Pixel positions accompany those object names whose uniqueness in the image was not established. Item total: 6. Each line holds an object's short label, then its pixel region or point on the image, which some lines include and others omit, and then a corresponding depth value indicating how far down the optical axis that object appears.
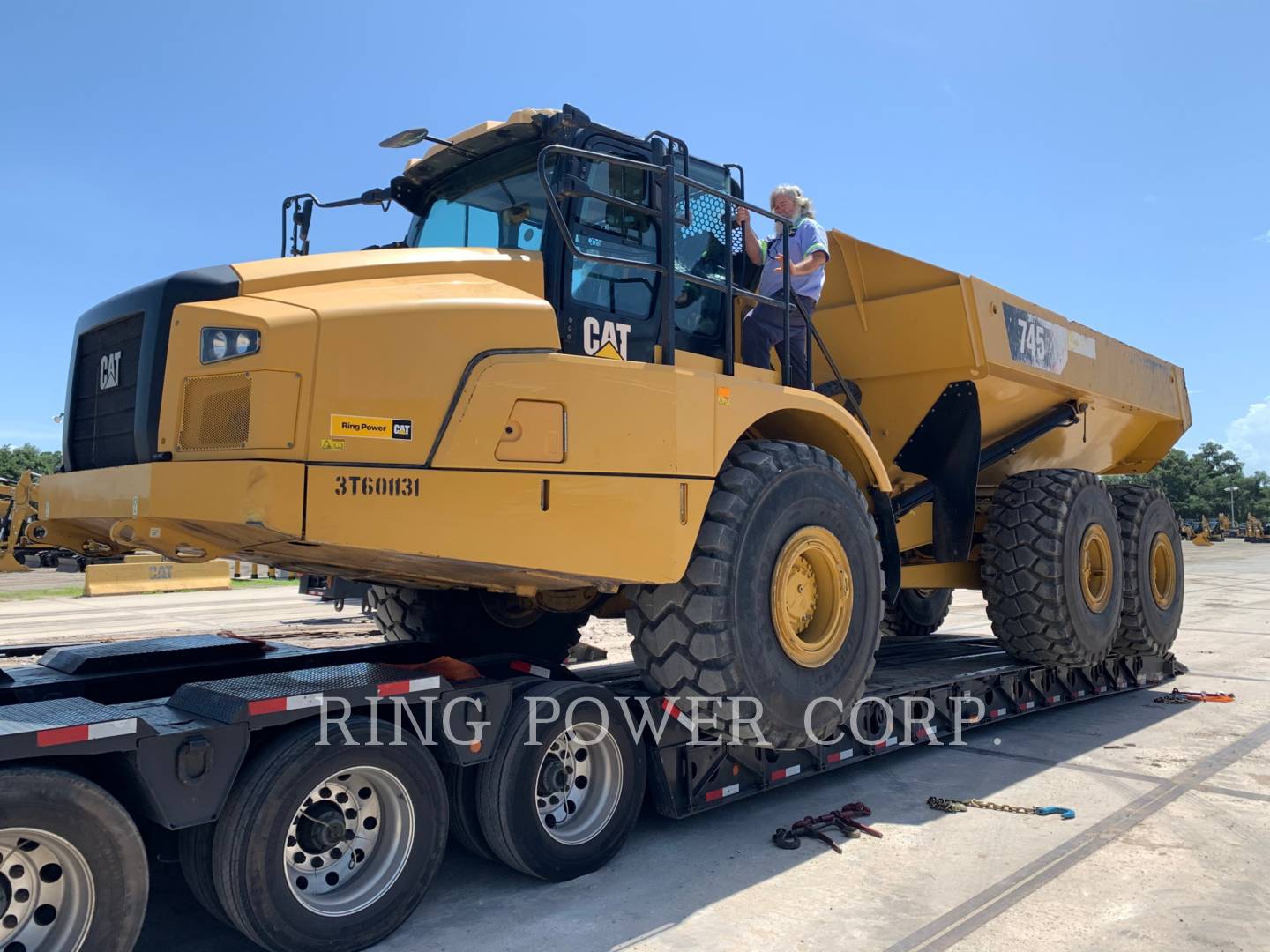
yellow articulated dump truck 3.60
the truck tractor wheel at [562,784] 4.20
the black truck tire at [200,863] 3.46
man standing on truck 5.57
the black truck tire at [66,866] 2.93
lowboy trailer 3.05
